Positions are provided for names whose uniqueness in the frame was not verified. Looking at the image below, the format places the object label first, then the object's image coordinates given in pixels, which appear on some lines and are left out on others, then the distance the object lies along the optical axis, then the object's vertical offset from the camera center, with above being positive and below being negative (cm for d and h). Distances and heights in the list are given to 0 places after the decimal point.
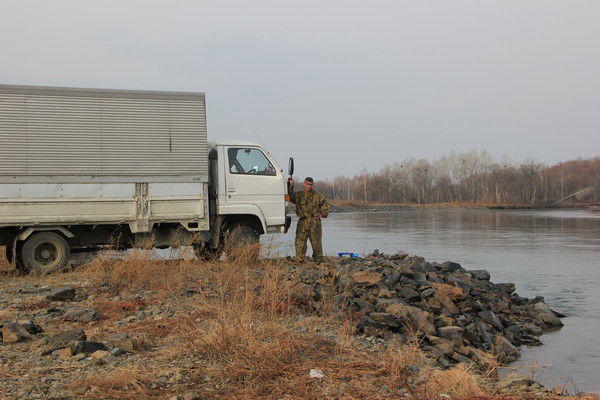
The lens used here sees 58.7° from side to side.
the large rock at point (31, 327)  614 -139
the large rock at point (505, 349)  755 -223
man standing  1146 -43
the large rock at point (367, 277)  925 -138
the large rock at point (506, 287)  1124 -194
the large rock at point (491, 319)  883 -207
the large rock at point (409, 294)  893 -162
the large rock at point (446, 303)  895 -182
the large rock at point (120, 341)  542 -144
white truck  1001 +52
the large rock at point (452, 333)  738 -192
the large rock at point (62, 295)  788 -131
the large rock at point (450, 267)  1222 -163
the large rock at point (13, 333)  574 -136
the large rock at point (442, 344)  675 -191
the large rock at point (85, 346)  528 -140
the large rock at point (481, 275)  1214 -181
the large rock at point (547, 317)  966 -224
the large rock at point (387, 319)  710 -163
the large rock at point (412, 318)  733 -171
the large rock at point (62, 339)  536 -138
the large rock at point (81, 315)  680 -141
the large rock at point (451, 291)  955 -170
